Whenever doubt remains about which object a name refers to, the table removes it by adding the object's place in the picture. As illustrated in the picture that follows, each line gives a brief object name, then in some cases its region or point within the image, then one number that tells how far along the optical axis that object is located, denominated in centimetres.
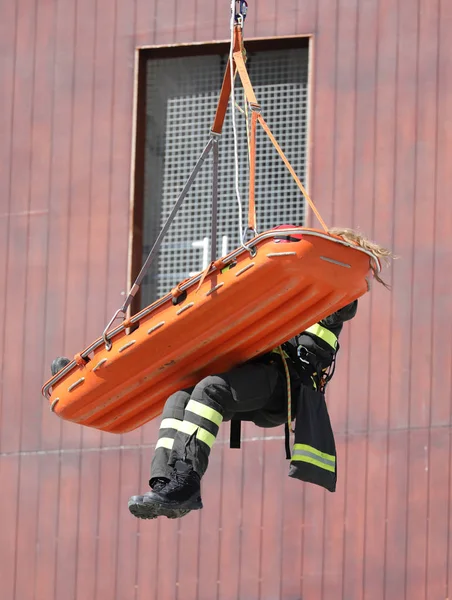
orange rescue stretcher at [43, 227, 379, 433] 1475
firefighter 1502
